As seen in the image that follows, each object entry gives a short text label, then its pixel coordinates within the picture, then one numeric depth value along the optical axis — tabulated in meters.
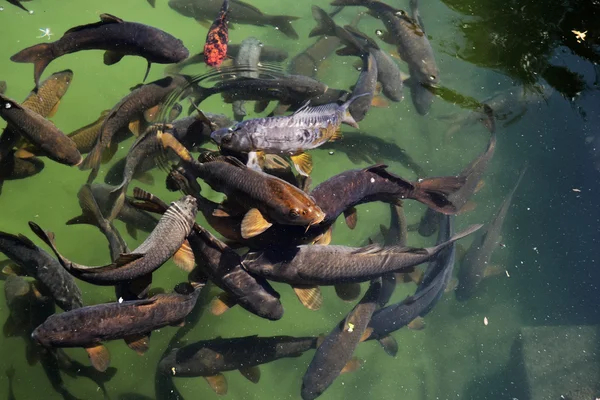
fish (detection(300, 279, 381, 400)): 4.40
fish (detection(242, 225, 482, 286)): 3.76
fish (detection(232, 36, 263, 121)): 5.17
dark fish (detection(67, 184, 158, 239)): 4.30
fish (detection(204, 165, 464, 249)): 3.79
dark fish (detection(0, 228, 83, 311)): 3.86
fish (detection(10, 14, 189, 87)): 4.38
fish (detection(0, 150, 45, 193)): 4.51
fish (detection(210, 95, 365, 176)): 3.65
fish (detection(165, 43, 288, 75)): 5.52
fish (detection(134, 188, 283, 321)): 3.71
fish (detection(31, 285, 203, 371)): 3.45
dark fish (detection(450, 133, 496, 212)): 5.13
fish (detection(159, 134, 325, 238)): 3.17
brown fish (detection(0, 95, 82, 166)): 4.03
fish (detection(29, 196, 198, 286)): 3.10
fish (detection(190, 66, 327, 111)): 4.94
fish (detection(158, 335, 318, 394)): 4.22
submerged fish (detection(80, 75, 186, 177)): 4.36
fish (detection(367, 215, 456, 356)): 4.81
